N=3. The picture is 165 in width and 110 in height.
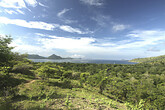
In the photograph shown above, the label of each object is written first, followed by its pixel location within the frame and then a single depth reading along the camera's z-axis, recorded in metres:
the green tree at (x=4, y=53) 6.67
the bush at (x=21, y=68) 17.73
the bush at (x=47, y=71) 12.66
